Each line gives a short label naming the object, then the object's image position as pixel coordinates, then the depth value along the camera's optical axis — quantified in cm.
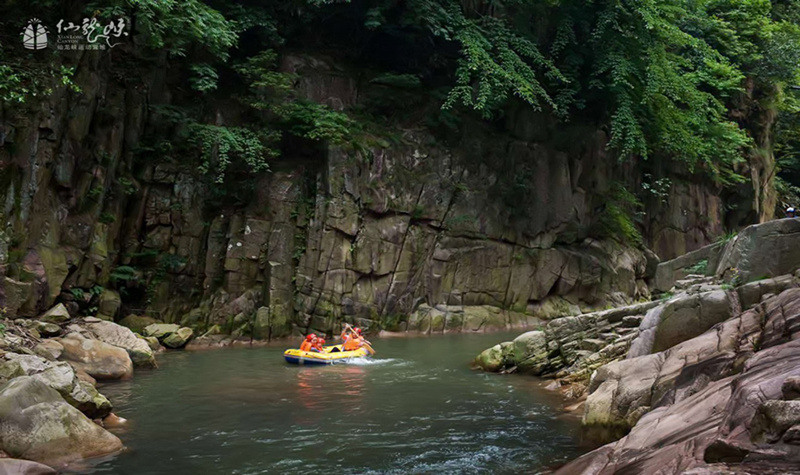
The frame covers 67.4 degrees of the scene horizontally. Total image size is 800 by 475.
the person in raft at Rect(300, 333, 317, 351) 1561
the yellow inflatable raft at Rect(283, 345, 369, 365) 1520
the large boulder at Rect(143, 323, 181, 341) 1727
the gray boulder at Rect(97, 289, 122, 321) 1675
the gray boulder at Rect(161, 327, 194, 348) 1711
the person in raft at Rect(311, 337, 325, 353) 1564
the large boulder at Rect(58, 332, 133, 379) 1222
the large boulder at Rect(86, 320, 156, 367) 1396
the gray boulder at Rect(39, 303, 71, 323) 1383
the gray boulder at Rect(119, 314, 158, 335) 1738
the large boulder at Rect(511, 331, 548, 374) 1371
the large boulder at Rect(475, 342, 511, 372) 1416
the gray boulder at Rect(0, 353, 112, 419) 864
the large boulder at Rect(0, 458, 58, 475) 614
